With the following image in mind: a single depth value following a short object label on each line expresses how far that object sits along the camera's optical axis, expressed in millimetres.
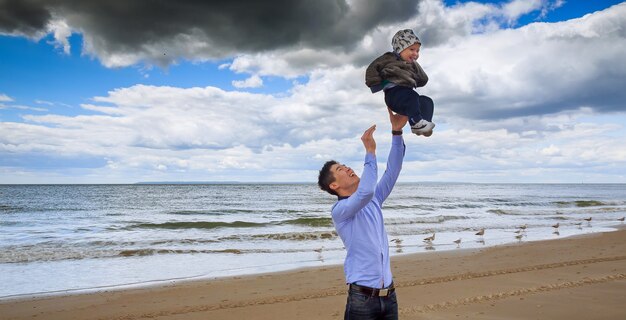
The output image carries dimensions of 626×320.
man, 2646
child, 2359
